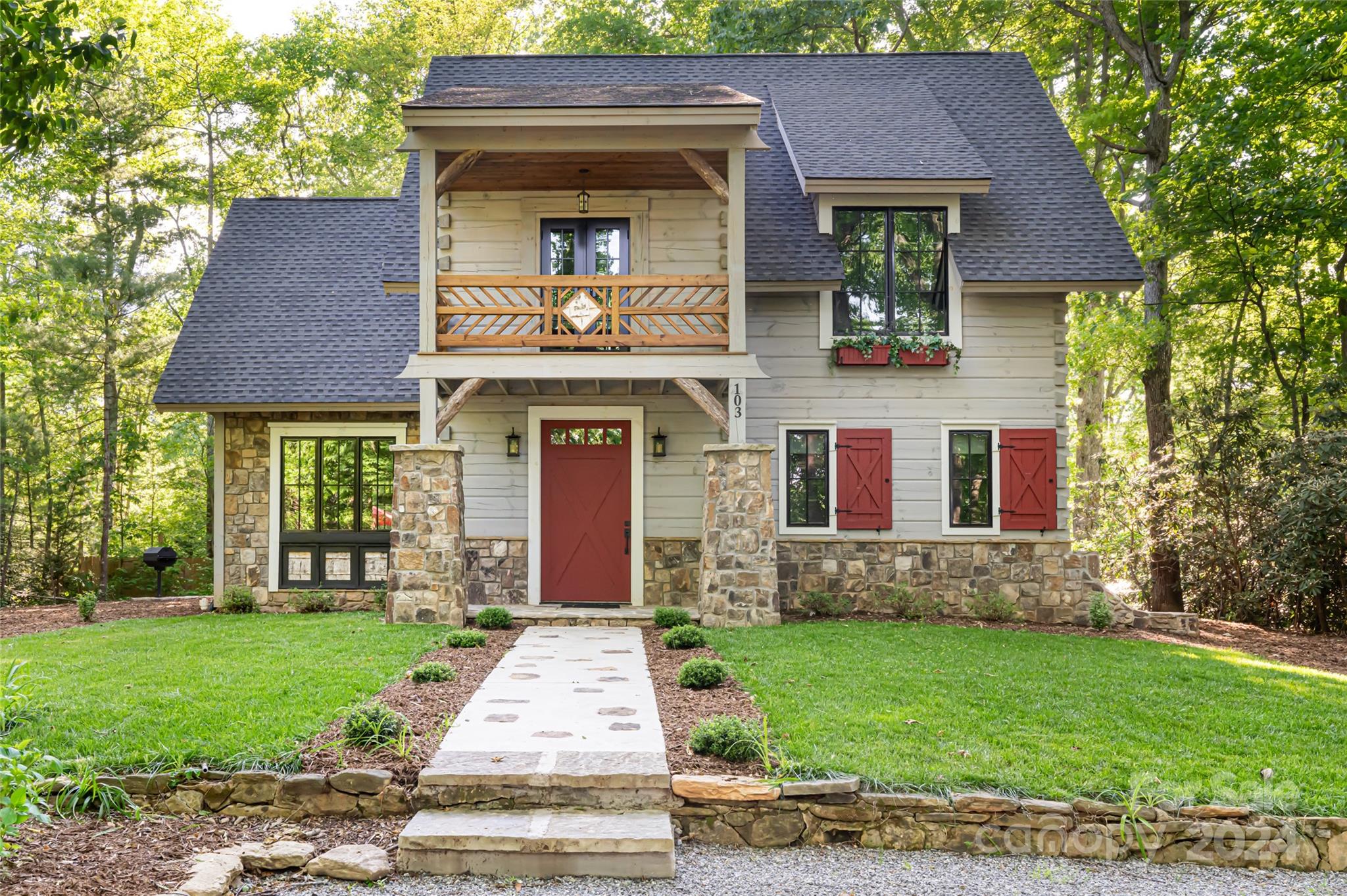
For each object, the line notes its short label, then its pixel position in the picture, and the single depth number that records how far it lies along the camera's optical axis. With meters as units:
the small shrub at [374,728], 5.03
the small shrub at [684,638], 8.27
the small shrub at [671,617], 9.51
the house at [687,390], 9.91
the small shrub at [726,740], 4.90
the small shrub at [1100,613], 10.98
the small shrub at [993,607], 11.11
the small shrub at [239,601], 11.68
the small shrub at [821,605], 11.00
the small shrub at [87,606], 12.07
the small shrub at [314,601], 11.68
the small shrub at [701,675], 6.57
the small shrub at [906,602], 11.08
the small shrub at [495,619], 9.48
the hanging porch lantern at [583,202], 10.98
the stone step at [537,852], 4.14
